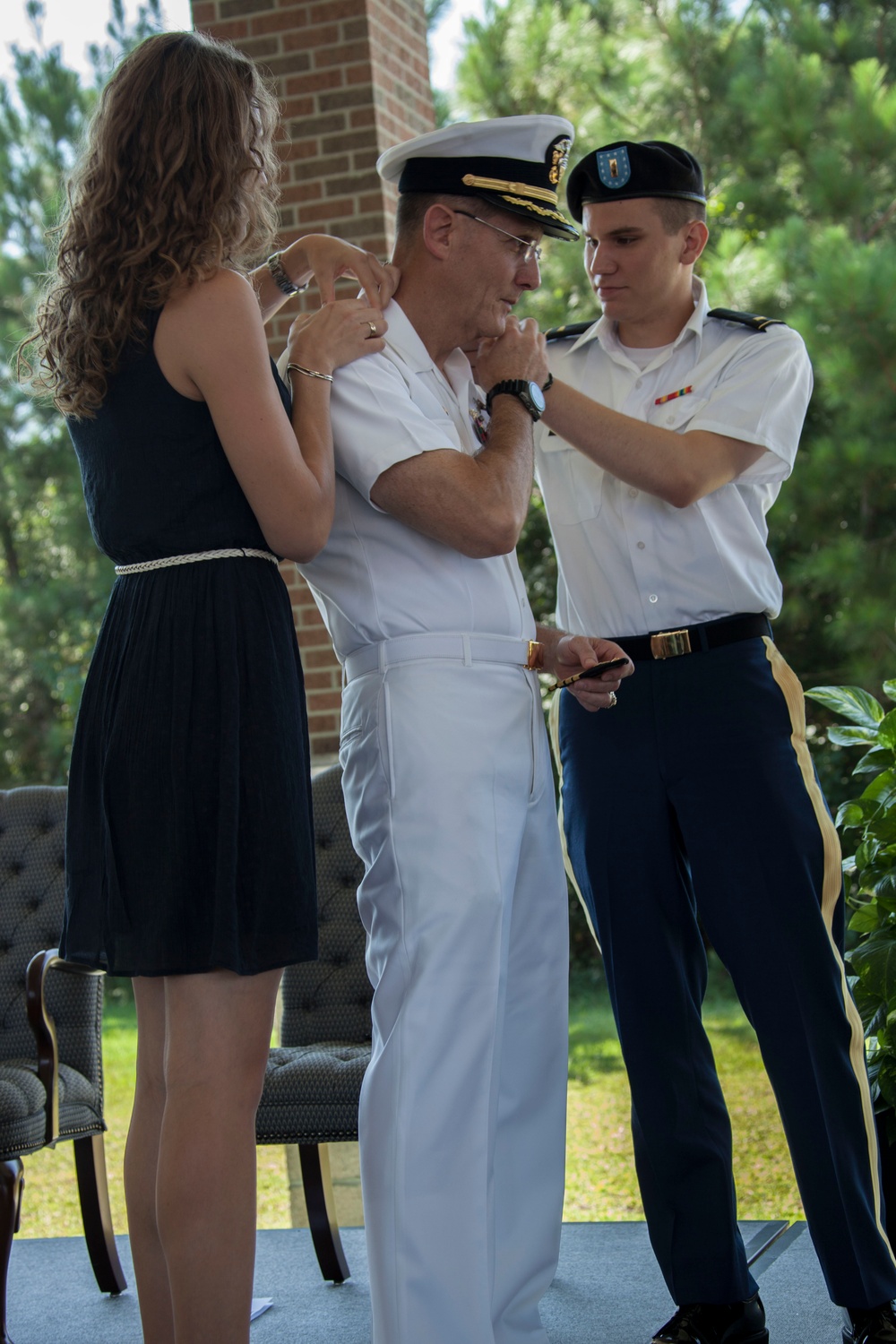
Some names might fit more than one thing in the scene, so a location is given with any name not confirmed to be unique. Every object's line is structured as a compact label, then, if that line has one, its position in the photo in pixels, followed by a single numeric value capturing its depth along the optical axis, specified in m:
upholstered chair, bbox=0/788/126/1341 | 2.72
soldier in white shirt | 2.06
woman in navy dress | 1.55
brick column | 3.61
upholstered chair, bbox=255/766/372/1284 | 2.66
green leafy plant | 2.34
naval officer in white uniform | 1.72
